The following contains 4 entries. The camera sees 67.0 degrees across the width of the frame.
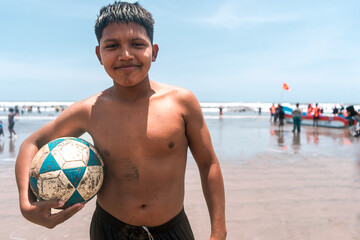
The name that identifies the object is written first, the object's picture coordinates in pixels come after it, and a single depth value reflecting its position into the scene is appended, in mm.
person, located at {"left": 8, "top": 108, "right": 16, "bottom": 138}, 13781
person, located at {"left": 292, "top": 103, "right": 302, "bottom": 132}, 15547
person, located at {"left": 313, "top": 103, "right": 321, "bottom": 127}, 20869
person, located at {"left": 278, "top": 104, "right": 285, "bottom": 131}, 18564
